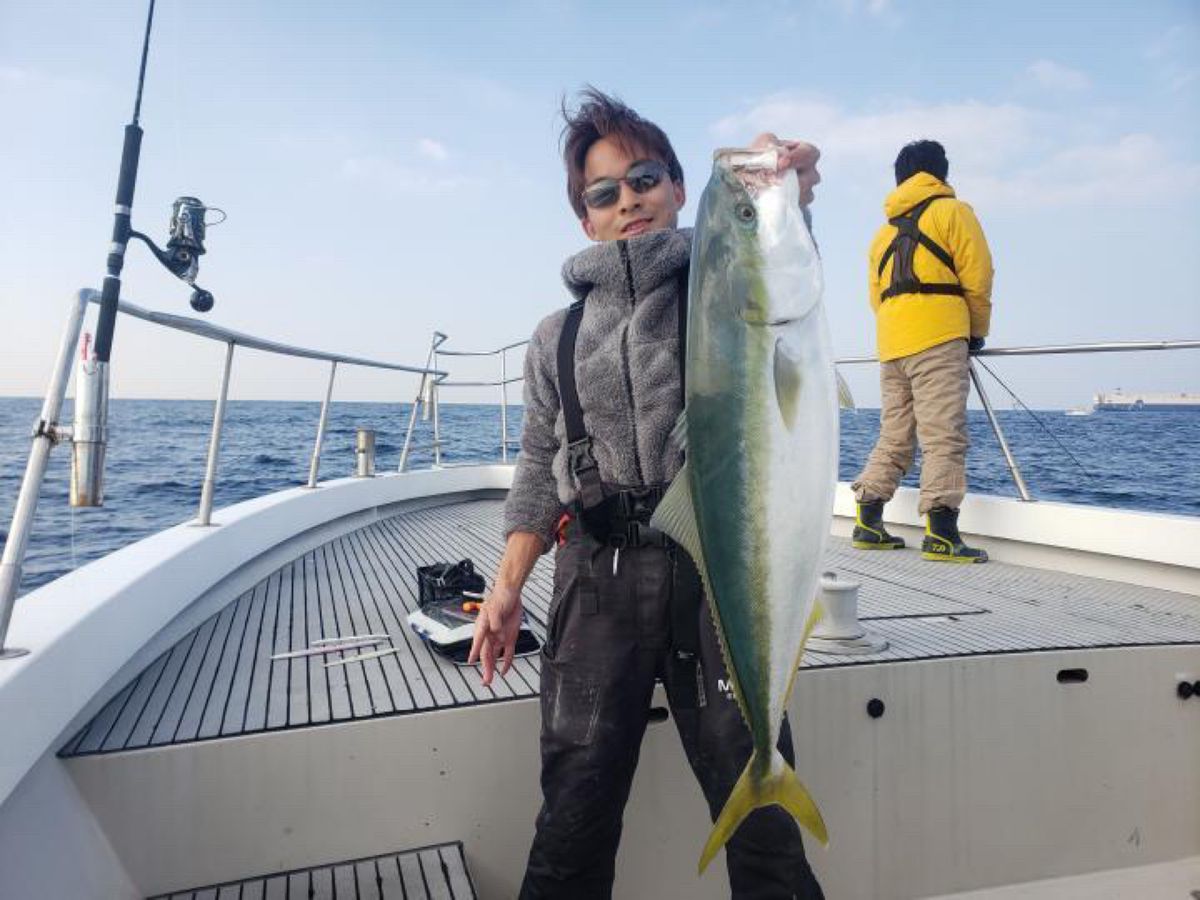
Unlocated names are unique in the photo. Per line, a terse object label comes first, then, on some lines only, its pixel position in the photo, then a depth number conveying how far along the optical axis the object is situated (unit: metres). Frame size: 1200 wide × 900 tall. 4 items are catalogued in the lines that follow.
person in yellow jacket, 4.56
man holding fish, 1.43
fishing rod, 2.01
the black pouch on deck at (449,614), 2.91
